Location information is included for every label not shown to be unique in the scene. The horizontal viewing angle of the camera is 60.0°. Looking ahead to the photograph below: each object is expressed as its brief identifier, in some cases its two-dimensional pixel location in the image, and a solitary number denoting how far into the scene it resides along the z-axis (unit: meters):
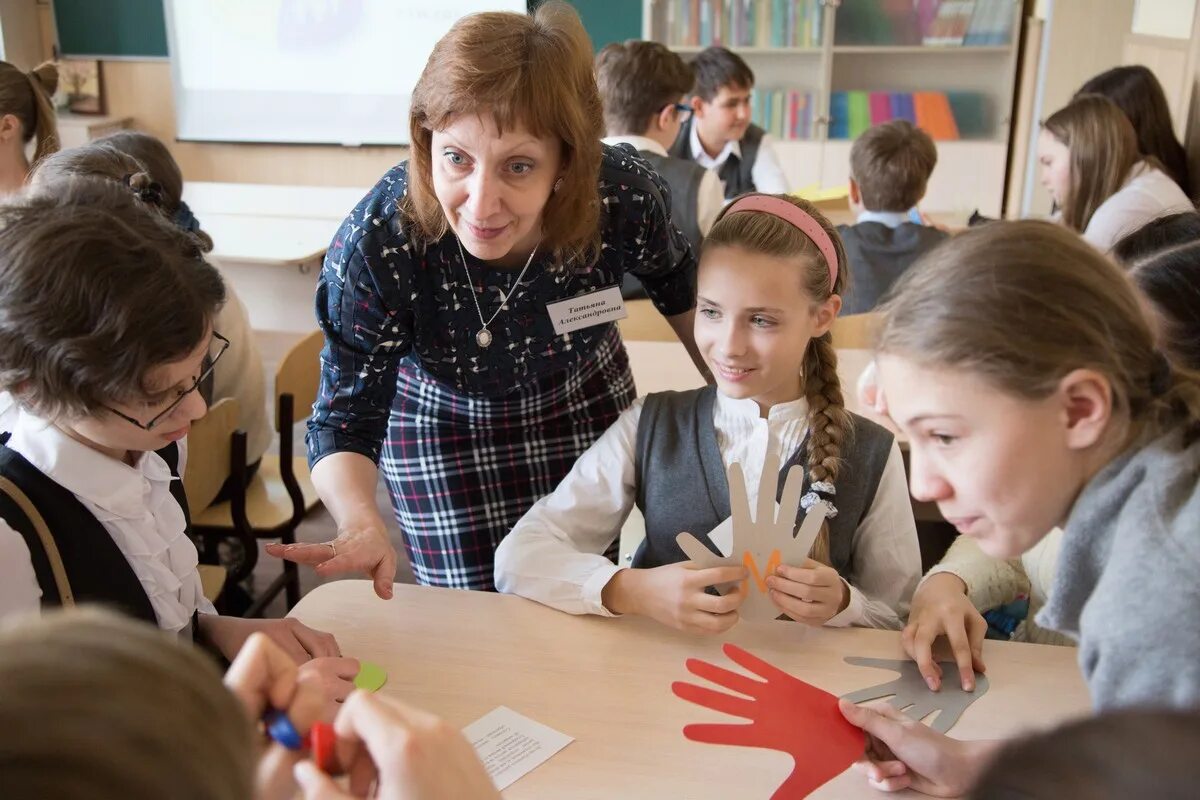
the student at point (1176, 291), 1.25
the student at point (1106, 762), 0.46
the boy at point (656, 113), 3.44
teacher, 1.47
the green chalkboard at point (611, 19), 5.95
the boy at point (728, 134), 4.30
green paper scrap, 1.28
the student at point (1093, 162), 3.37
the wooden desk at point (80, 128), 6.18
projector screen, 6.21
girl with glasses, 1.18
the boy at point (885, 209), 3.24
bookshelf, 5.72
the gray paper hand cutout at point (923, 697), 1.23
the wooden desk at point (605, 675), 1.12
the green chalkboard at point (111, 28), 6.22
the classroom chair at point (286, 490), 2.44
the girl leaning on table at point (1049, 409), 0.91
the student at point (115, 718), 0.46
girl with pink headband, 1.58
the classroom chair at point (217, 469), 2.14
